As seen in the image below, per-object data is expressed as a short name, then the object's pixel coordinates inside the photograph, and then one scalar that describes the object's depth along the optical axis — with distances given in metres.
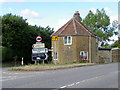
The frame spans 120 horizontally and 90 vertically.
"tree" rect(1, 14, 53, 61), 46.66
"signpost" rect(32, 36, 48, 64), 27.98
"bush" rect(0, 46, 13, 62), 45.37
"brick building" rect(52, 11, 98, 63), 44.19
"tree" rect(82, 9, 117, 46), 77.38
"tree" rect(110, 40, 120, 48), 80.62
